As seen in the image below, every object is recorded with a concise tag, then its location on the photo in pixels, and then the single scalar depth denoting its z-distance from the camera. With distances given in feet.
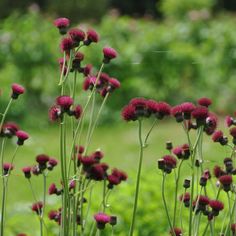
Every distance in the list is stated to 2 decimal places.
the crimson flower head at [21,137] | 10.30
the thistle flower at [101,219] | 9.89
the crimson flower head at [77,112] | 9.91
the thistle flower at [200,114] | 9.87
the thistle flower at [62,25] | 10.17
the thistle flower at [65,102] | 9.80
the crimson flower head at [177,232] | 10.47
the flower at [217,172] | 10.45
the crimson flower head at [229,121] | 10.50
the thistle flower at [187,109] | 9.92
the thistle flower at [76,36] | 10.00
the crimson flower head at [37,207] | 10.64
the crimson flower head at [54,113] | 9.86
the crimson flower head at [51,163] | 10.41
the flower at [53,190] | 10.43
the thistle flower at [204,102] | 10.30
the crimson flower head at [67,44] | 9.99
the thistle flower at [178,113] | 9.93
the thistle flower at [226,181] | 9.99
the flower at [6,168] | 10.40
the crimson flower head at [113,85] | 10.38
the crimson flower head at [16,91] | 10.21
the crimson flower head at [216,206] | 10.09
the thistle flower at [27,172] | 10.47
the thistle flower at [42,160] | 10.30
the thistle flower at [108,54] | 10.19
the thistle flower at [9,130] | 10.43
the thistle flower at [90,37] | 10.15
